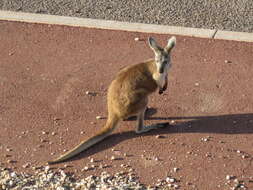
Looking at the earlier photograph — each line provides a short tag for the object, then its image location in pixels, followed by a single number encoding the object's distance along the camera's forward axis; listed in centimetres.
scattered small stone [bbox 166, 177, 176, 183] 576
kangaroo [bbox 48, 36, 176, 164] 611
